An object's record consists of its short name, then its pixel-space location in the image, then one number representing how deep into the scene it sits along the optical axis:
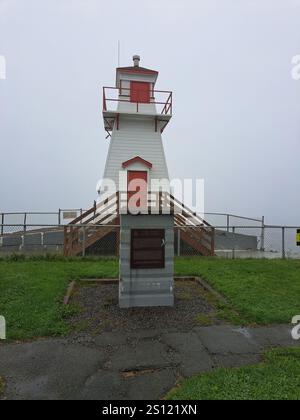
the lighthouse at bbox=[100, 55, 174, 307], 17.22
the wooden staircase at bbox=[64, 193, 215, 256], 12.86
